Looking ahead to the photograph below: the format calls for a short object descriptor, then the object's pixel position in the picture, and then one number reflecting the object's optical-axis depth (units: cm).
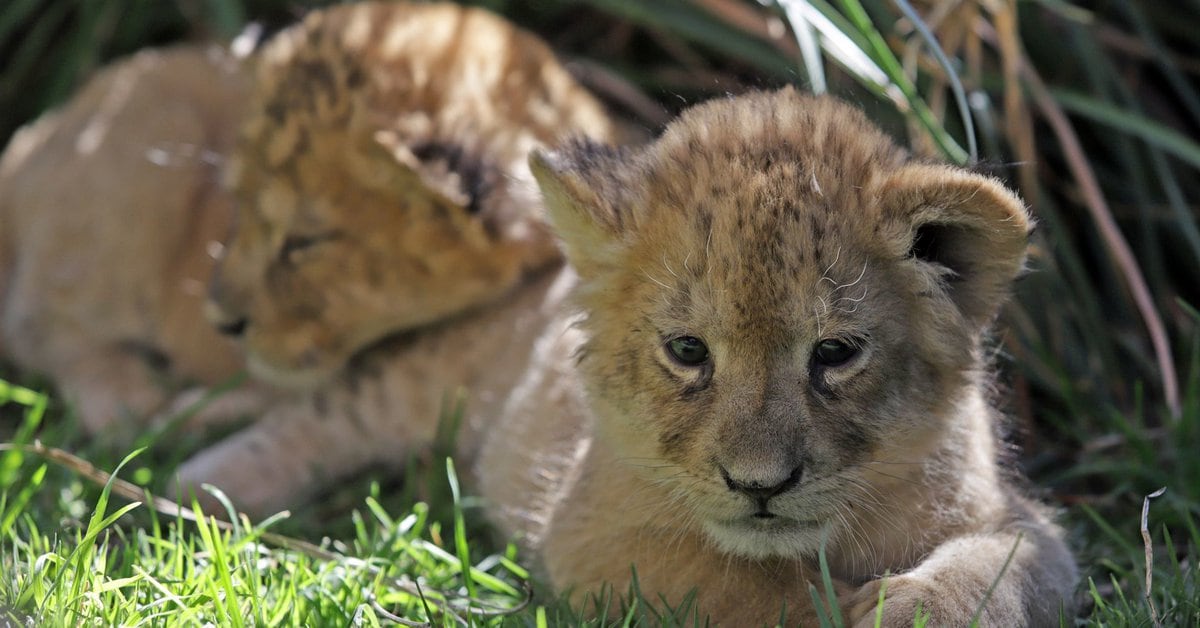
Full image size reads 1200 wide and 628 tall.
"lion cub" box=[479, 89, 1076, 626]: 468
